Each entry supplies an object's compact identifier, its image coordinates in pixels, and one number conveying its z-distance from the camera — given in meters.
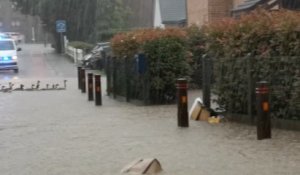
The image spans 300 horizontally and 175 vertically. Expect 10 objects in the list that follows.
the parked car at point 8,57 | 39.47
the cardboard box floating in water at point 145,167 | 8.41
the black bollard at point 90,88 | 20.08
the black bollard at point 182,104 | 12.61
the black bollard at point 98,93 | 18.42
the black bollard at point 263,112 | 10.75
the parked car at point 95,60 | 39.62
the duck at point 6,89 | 24.70
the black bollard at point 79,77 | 24.29
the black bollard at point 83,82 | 23.51
